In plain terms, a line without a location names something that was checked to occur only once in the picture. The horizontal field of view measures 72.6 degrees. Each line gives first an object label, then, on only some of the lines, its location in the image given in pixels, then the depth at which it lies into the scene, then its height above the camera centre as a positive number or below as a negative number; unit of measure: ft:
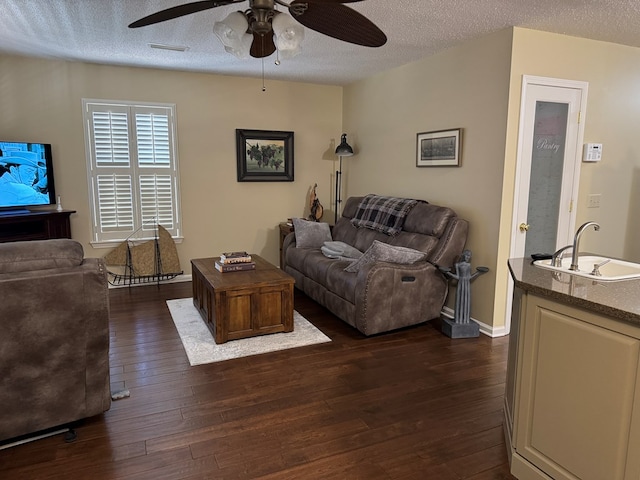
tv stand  13.64 -1.67
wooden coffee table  11.18 -3.34
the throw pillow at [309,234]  16.60 -2.19
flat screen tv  14.05 -0.10
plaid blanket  14.16 -1.23
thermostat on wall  12.43 +0.77
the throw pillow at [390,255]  11.76 -2.10
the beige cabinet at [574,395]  4.98 -2.73
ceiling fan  6.48 +2.40
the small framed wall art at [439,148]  12.95 +0.91
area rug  10.69 -4.33
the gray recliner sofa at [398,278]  11.53 -2.80
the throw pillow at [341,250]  14.61 -2.46
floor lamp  17.70 +1.11
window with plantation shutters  16.12 +0.23
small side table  17.88 -2.24
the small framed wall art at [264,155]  18.20 +0.86
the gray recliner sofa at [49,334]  6.57 -2.49
